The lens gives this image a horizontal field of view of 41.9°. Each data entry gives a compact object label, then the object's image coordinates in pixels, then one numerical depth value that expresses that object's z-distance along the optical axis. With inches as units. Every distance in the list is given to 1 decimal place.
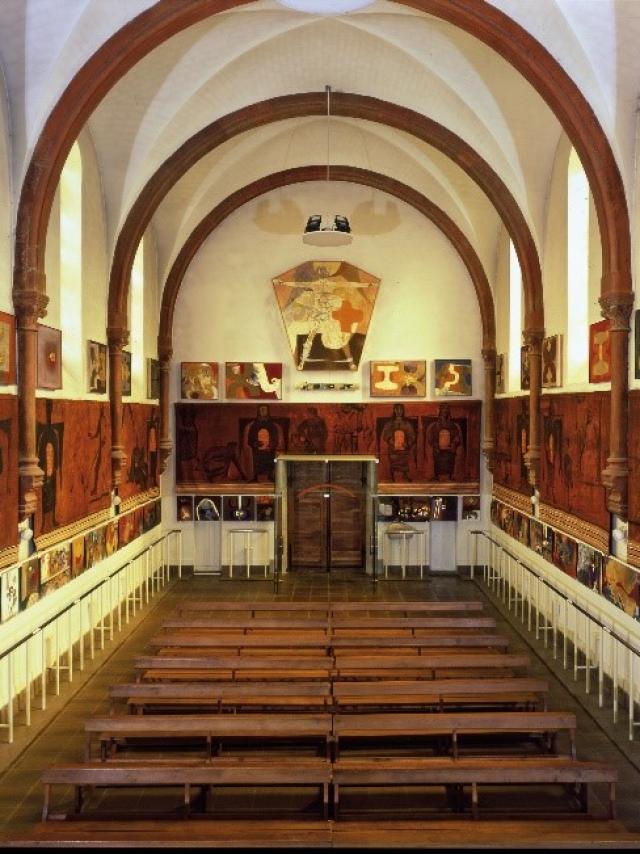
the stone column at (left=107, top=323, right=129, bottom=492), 593.0
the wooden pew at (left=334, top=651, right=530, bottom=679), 377.1
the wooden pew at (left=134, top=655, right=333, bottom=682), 373.7
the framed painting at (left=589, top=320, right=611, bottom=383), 454.3
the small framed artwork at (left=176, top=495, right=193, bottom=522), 790.5
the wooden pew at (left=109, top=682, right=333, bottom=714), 339.3
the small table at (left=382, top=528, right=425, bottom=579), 768.3
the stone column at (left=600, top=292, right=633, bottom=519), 414.0
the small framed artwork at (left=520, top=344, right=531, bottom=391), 639.1
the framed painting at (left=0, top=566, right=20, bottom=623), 401.1
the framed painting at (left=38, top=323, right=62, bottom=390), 456.8
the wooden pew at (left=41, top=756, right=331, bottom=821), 267.1
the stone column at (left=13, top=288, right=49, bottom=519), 410.0
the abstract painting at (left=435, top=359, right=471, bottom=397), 793.6
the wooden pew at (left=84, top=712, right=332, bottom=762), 303.7
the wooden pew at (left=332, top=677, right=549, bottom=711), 342.6
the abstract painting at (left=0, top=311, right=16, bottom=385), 396.8
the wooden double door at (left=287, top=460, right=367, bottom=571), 781.9
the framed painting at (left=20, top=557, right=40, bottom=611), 428.1
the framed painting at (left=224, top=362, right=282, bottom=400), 794.8
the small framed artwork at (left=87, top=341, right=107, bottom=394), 556.4
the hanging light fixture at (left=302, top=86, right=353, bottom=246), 554.3
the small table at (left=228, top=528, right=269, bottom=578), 764.2
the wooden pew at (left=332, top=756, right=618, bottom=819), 268.8
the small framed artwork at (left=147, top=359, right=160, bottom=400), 732.0
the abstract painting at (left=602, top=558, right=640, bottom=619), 410.9
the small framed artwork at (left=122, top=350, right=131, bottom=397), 638.5
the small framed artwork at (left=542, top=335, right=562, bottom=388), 558.3
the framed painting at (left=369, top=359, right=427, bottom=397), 797.2
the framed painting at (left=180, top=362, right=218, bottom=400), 792.9
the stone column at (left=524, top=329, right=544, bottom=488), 594.9
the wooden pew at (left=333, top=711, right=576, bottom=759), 306.3
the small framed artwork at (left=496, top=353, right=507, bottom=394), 736.3
